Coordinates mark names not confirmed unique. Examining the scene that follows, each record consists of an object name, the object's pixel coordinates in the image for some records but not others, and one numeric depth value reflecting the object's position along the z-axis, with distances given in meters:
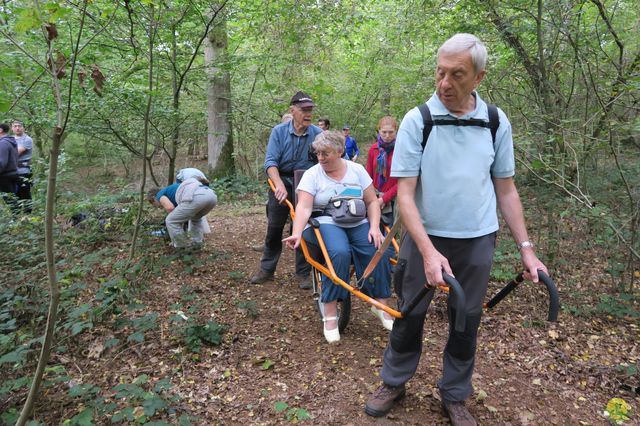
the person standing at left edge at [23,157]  7.74
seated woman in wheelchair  3.37
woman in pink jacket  4.77
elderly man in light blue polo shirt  2.00
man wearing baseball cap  4.38
